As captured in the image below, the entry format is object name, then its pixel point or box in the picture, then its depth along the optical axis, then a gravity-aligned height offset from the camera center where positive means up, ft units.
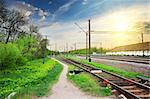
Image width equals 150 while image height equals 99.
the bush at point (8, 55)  54.41 -0.73
